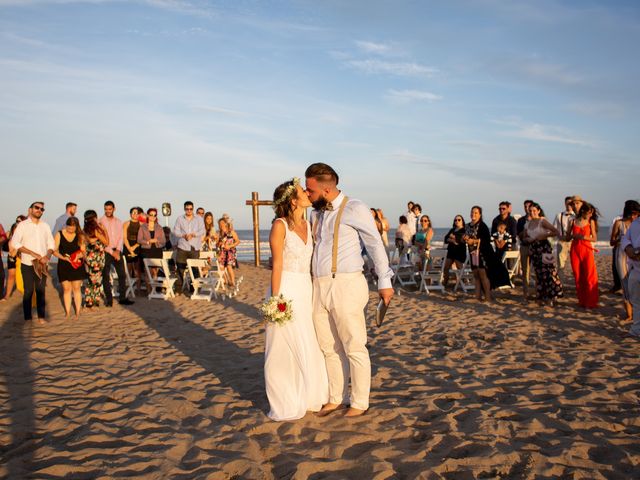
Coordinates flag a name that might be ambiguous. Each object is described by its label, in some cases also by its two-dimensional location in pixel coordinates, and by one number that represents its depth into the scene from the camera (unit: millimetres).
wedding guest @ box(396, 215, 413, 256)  15188
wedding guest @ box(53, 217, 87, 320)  8469
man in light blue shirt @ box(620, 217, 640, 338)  6465
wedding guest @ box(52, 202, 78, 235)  10867
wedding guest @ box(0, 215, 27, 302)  11211
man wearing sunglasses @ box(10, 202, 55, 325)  7879
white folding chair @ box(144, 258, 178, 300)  10875
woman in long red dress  8547
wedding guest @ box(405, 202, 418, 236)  15219
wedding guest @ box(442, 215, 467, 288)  11109
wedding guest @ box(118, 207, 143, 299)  11109
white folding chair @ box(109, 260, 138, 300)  11055
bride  4012
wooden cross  17906
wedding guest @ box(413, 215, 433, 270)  13453
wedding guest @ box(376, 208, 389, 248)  13094
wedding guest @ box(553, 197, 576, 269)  10053
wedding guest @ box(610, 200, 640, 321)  7047
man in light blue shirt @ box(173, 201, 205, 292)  11336
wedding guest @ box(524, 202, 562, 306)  9023
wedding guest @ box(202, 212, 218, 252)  12602
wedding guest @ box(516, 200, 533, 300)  10045
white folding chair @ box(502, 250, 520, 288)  11453
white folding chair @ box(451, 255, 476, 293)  11031
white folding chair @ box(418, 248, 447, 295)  11164
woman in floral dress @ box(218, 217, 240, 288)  12359
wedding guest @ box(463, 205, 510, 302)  9703
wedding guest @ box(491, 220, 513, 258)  10180
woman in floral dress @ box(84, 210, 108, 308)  9164
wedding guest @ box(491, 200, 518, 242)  10672
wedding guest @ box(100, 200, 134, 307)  9828
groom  3881
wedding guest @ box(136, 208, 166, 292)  11227
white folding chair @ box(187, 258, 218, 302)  10688
